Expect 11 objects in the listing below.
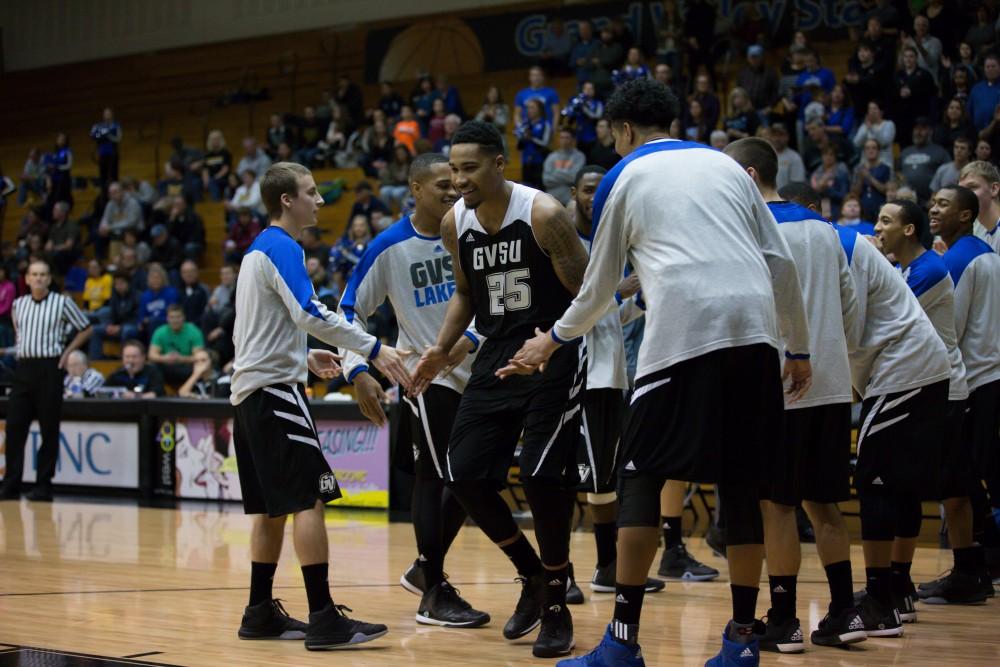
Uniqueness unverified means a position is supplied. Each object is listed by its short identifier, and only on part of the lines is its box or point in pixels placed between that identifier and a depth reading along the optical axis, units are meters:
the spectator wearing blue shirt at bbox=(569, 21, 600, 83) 17.70
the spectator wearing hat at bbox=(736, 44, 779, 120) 15.73
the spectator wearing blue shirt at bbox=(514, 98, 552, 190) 17.08
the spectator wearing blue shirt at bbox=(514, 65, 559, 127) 17.75
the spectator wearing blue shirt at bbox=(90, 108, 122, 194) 22.88
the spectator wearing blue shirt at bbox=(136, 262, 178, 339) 17.64
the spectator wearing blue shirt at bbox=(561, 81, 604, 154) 16.47
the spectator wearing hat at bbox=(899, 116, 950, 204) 13.30
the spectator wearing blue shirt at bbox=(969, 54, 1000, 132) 13.53
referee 12.88
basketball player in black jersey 5.21
